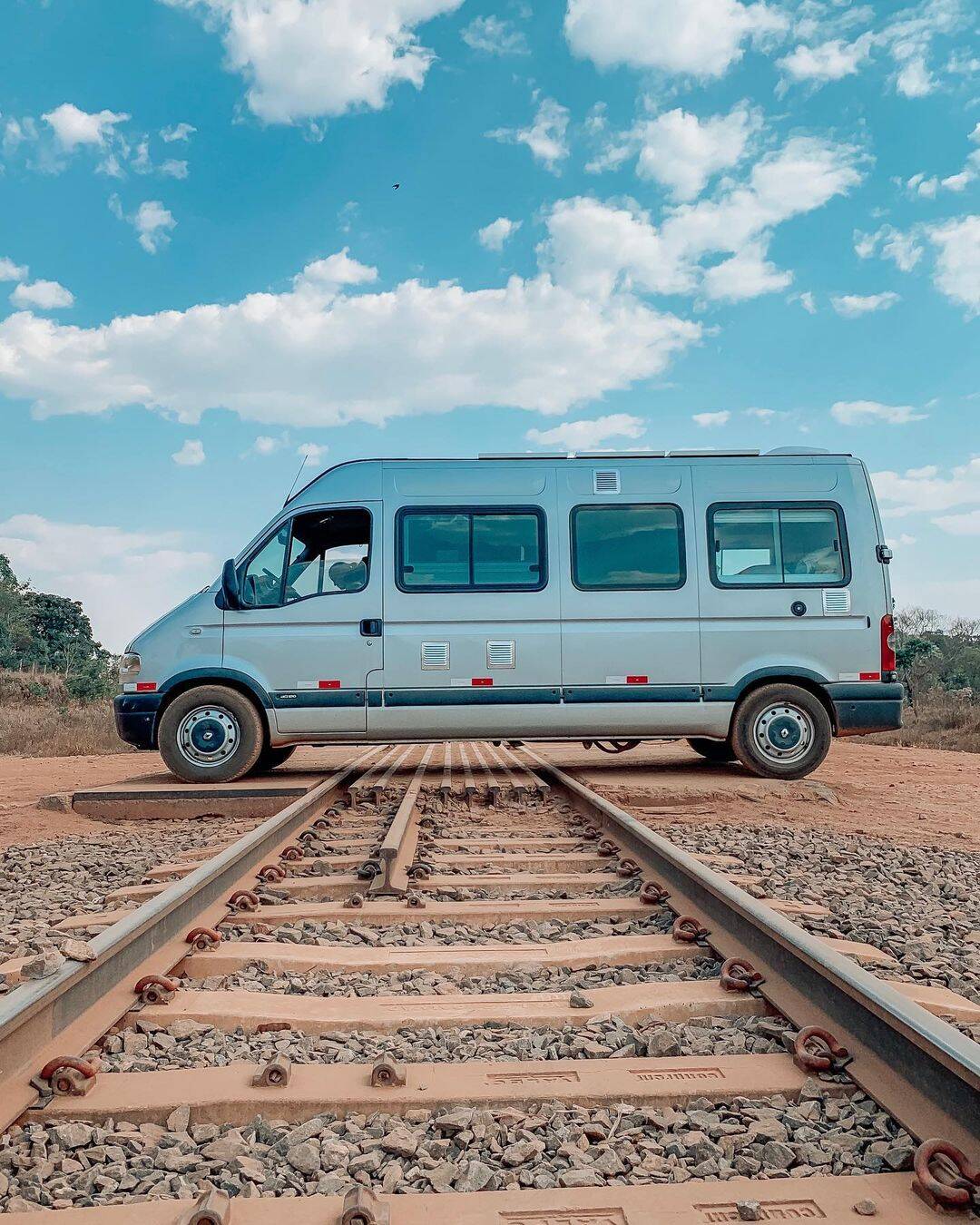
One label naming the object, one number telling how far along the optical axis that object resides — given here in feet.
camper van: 29.43
